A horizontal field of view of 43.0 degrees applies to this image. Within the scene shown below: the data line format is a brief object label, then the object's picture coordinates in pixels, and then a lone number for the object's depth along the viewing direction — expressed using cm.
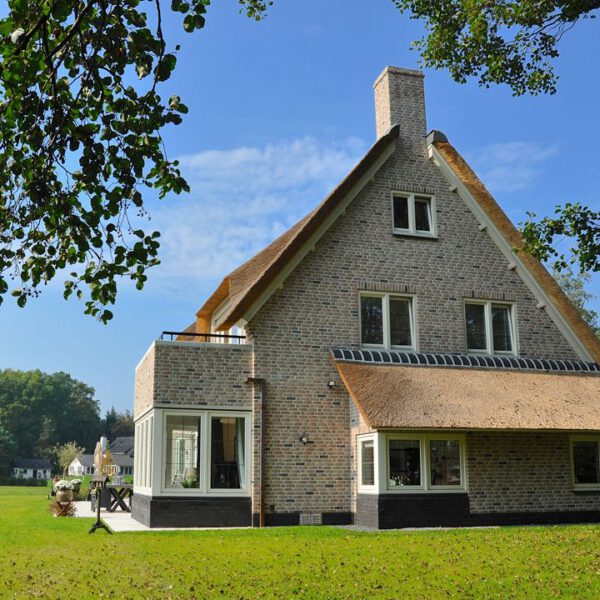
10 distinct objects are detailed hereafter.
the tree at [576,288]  4712
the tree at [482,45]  1636
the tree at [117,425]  12281
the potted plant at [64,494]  2111
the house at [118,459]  9888
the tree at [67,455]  5478
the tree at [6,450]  8750
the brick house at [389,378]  1692
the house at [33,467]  10224
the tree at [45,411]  11725
